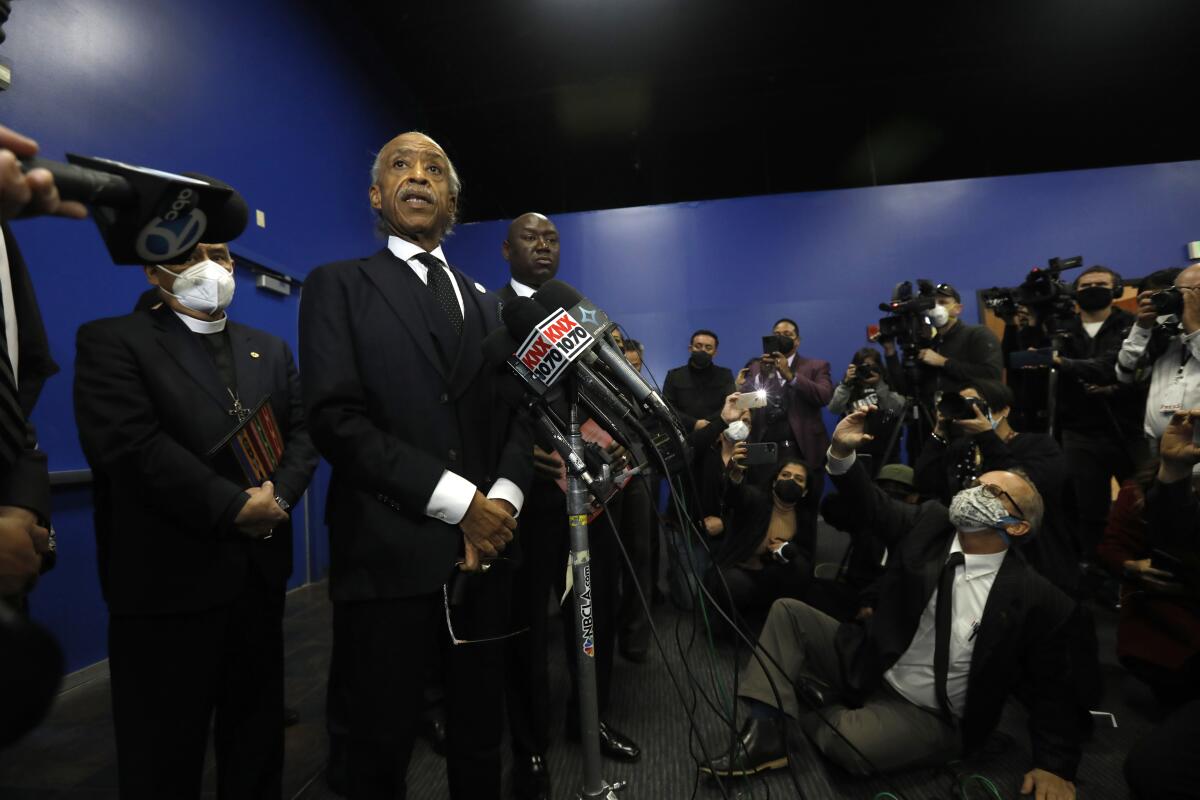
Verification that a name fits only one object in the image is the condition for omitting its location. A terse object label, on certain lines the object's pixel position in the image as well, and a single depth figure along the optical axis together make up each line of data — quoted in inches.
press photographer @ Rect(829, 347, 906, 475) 149.5
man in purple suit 156.0
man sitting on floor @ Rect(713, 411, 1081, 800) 70.6
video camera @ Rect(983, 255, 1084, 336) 127.8
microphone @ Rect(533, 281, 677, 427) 36.8
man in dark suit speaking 40.8
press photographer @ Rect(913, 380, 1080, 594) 94.0
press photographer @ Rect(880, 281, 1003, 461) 129.0
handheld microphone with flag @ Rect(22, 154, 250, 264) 21.5
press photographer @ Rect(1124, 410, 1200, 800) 74.9
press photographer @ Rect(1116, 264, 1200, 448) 96.9
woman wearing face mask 124.0
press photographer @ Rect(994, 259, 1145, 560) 118.6
